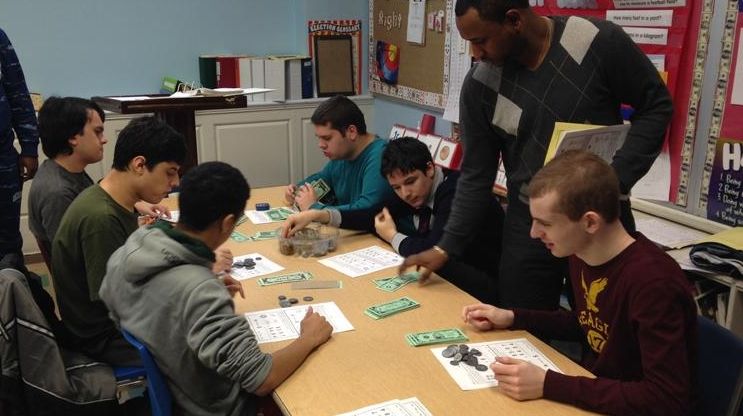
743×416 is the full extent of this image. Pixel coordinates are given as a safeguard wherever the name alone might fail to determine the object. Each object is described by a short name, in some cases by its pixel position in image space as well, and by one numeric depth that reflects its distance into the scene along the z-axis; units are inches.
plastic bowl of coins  92.8
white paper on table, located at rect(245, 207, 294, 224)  109.5
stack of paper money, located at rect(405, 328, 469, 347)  64.6
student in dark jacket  88.8
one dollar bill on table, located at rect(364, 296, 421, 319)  71.4
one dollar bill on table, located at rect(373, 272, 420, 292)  79.6
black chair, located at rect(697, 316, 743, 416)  56.5
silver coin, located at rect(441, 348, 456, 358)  61.4
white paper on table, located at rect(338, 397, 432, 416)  52.2
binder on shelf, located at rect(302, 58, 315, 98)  197.2
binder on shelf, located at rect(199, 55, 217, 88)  190.4
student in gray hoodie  55.6
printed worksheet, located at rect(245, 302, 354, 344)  67.3
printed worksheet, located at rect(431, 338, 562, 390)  57.0
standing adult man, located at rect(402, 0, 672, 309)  70.1
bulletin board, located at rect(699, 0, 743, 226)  95.3
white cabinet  190.5
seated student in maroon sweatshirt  52.0
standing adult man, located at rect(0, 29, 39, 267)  123.0
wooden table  54.0
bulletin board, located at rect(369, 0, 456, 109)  165.3
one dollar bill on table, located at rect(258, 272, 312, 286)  82.0
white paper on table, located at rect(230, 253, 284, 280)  84.4
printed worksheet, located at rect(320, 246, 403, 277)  86.1
